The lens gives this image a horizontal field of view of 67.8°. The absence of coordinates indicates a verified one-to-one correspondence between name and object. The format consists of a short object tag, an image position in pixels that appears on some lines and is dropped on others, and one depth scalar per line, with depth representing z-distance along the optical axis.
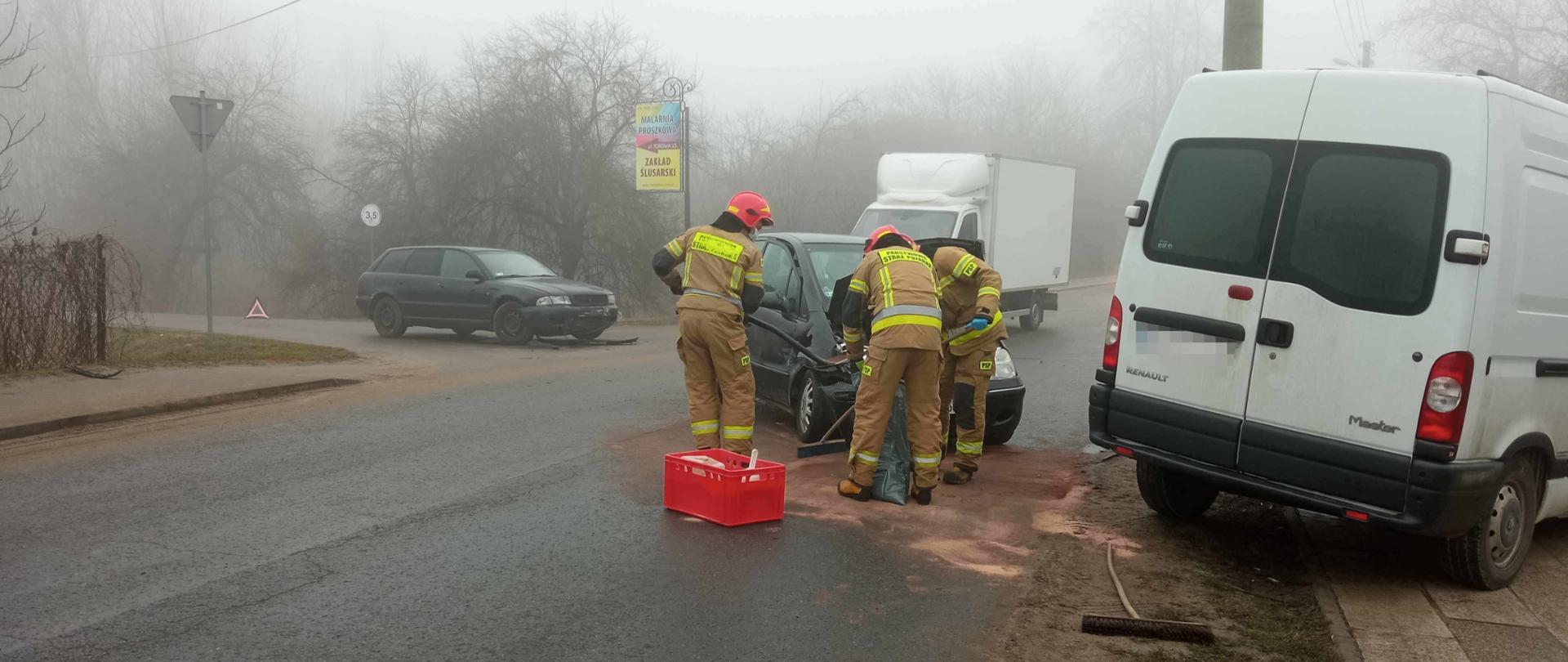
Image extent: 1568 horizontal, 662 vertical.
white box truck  18.52
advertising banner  25.89
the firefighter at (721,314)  7.22
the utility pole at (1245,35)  9.33
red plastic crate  6.16
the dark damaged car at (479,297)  16.88
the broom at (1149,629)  4.73
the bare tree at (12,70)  41.28
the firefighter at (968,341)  7.56
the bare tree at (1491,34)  41.78
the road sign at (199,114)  15.34
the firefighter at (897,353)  6.83
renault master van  5.05
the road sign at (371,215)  24.33
